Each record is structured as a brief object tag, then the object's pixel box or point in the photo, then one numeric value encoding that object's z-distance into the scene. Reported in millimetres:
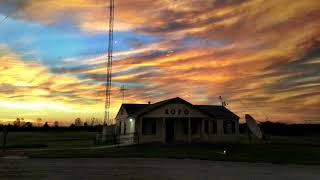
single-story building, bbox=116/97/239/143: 26900
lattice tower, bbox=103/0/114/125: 25009
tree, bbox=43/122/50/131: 62165
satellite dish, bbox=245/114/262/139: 25727
